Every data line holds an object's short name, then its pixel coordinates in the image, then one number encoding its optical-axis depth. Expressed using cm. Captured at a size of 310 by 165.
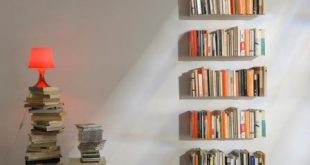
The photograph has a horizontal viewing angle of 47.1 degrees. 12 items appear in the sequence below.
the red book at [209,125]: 347
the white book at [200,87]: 347
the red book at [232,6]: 348
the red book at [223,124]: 348
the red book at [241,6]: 347
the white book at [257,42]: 349
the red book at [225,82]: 348
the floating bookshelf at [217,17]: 356
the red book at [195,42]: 346
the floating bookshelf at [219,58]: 359
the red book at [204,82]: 347
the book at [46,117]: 316
